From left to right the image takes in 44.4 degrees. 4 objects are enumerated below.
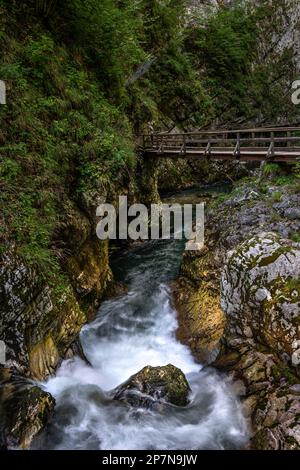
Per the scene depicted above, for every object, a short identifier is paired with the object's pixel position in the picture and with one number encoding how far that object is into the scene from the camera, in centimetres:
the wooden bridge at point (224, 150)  1075
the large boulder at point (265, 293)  630
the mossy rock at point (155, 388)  648
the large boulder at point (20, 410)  500
